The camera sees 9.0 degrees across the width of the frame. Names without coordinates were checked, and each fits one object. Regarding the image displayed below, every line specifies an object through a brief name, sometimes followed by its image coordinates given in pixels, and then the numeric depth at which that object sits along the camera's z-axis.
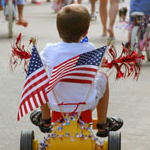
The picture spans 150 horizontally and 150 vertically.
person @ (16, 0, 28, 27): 19.66
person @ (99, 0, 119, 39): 17.64
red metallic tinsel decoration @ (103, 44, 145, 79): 6.68
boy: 6.46
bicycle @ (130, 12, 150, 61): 13.93
